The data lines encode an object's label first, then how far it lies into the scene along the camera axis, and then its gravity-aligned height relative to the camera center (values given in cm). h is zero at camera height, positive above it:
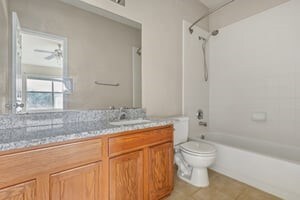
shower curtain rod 255 +115
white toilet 179 -66
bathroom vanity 85 -45
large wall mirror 125 +40
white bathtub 158 -75
